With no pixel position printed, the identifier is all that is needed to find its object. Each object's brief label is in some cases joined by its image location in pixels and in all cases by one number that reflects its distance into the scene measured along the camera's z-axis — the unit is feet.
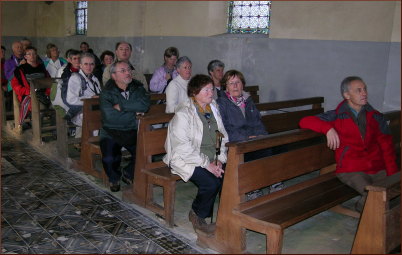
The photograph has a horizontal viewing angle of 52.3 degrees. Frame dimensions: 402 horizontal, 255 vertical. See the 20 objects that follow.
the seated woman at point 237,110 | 13.05
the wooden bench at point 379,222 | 8.91
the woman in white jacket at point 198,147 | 11.43
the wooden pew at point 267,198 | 9.57
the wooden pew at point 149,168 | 12.42
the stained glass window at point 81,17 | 40.09
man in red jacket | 11.66
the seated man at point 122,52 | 19.47
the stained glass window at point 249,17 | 24.38
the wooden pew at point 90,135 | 15.93
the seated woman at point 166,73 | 19.71
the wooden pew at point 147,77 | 25.73
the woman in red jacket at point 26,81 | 21.39
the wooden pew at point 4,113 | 24.79
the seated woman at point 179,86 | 16.03
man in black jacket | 14.49
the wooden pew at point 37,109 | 20.18
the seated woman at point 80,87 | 17.42
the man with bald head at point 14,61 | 24.93
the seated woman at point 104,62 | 22.61
